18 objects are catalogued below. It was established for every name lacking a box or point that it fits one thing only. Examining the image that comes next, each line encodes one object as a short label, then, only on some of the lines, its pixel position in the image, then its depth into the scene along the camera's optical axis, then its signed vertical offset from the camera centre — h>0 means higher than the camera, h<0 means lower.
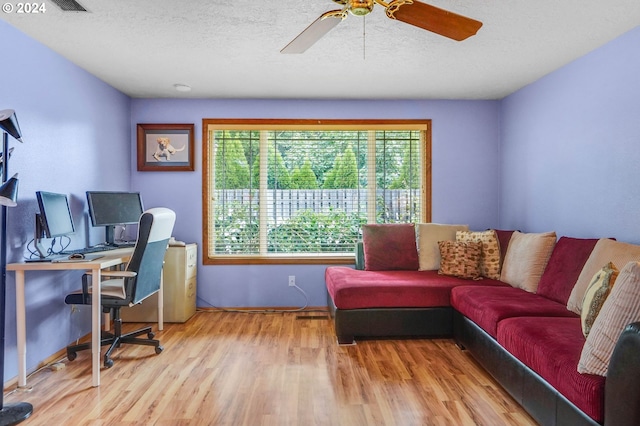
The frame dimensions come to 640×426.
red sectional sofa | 1.58 -0.70
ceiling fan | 1.87 +0.99
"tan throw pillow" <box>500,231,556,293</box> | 3.33 -0.38
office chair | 2.96 -0.51
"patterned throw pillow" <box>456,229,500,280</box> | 3.85 -0.39
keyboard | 3.24 -0.29
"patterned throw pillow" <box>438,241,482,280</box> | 3.81 -0.43
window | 4.69 +0.33
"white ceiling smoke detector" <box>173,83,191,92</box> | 4.09 +1.33
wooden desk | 2.58 -0.60
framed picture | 4.59 +0.76
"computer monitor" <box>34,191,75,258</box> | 2.77 -0.02
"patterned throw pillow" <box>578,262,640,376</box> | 1.62 -0.43
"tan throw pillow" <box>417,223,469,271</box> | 4.20 -0.27
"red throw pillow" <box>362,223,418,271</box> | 4.21 -0.35
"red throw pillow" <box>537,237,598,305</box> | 2.89 -0.39
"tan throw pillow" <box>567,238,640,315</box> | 2.48 -0.28
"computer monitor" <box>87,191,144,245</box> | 3.53 +0.06
